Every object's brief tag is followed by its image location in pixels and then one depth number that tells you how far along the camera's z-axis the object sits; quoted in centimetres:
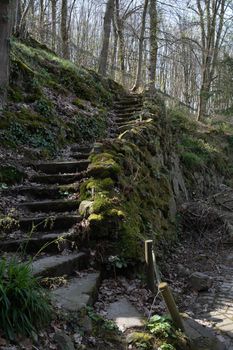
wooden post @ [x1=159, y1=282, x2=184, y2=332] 387
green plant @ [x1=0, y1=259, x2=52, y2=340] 307
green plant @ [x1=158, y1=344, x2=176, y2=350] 384
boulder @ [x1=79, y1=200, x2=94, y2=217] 571
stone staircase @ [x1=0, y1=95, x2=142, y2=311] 454
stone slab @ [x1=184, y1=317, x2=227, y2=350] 428
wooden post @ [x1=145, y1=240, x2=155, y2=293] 462
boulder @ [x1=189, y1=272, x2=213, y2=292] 621
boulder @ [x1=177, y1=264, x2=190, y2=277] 680
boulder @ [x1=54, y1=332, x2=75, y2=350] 328
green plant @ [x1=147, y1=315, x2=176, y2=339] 401
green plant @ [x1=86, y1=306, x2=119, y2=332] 399
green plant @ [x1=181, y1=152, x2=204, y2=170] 1387
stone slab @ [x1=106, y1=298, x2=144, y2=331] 416
